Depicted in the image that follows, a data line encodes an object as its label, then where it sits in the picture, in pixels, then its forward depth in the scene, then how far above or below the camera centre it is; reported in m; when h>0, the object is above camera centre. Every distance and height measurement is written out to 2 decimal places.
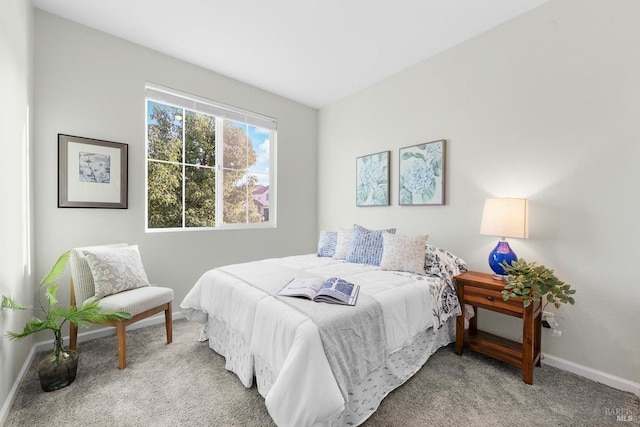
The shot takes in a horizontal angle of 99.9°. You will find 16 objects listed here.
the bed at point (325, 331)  1.26 -0.74
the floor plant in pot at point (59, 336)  1.71 -0.83
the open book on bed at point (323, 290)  1.64 -0.52
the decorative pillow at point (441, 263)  2.31 -0.46
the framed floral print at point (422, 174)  2.79 +0.41
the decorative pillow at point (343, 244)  2.96 -0.37
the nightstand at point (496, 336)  1.85 -0.85
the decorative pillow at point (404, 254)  2.36 -0.39
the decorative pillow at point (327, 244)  3.11 -0.39
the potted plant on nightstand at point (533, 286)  1.80 -0.51
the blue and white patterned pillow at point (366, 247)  2.68 -0.37
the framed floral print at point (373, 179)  3.30 +0.40
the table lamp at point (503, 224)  2.04 -0.10
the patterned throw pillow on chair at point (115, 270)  2.12 -0.50
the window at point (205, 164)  2.97 +0.57
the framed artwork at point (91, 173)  2.33 +0.33
